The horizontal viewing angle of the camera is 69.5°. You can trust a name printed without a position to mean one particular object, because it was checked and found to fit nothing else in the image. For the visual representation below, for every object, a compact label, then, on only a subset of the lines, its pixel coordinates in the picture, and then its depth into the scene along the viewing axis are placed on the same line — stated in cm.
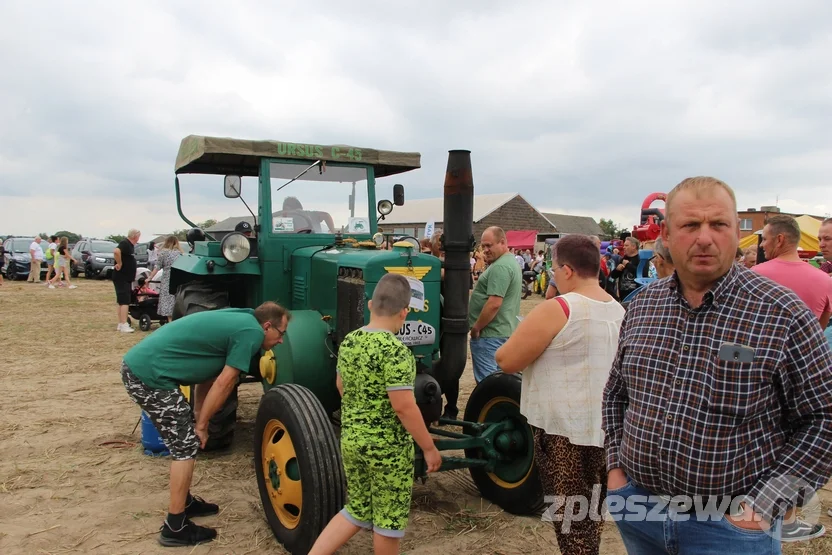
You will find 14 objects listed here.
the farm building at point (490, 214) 3538
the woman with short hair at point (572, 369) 255
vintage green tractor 316
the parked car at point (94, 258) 2194
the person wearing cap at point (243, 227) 488
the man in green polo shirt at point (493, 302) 451
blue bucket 460
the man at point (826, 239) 454
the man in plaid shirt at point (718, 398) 148
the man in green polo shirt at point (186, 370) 328
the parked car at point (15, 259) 2089
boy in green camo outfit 253
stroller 1046
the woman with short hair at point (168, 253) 923
